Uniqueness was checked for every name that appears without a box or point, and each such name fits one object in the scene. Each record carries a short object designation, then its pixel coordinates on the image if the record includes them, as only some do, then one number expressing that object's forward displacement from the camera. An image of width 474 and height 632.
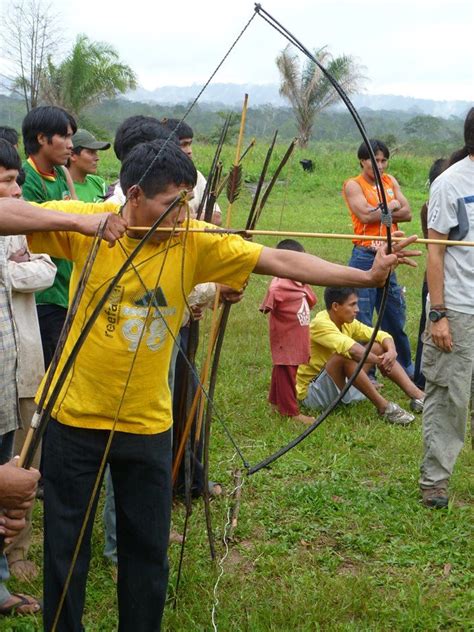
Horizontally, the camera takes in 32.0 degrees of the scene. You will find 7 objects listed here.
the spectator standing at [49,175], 4.15
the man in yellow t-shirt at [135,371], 2.46
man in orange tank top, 6.05
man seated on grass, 5.54
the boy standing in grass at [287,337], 5.54
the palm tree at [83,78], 26.78
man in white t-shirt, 3.93
